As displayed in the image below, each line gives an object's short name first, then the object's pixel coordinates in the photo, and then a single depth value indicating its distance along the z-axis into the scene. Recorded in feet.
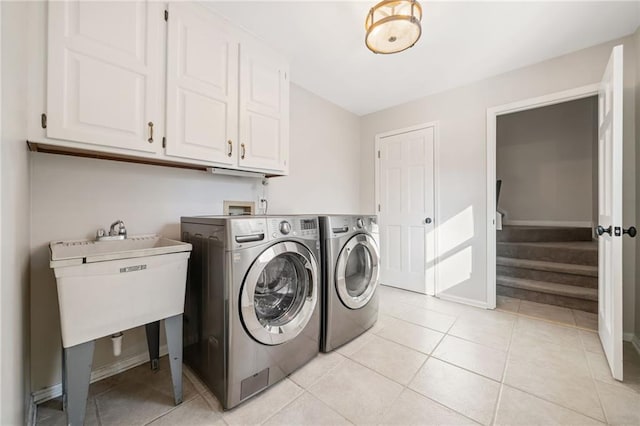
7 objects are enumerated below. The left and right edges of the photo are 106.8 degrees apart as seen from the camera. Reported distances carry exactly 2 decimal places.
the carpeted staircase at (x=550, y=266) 8.22
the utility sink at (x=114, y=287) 3.23
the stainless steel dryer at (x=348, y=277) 5.58
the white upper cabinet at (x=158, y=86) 3.69
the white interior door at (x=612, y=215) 4.65
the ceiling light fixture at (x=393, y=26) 4.47
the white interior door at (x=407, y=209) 9.58
